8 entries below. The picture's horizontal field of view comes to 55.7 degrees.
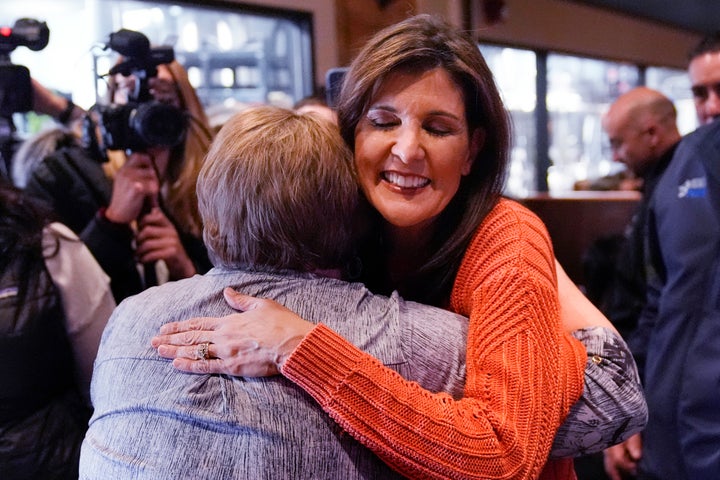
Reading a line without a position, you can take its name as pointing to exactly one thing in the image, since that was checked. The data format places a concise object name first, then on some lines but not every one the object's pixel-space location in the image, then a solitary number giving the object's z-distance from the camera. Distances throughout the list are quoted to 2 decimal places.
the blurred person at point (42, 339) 1.25
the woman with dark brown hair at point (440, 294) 0.88
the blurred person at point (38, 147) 2.22
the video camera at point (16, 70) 1.54
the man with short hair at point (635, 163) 2.45
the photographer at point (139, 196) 1.78
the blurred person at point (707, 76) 2.36
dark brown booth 3.73
